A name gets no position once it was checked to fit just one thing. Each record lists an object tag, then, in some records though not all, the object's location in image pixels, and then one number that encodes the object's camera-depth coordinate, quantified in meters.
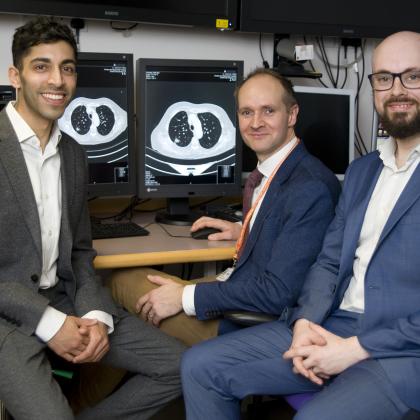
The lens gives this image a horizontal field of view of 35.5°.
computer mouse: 2.40
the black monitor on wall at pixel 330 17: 2.98
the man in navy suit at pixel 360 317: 1.60
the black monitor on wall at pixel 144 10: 2.54
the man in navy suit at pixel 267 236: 1.92
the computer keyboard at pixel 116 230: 2.37
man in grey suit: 1.77
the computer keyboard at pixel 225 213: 2.61
